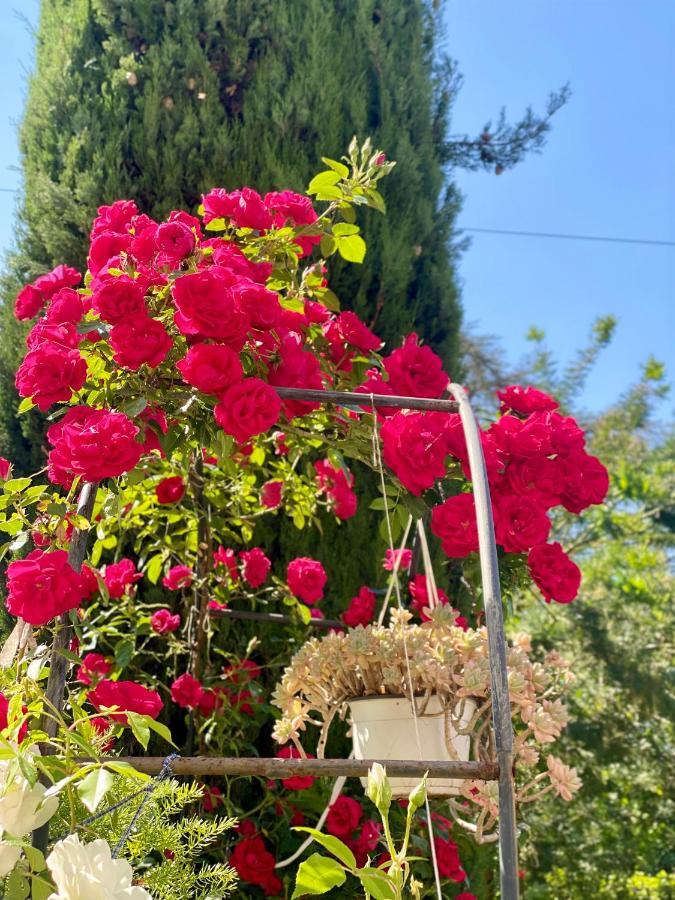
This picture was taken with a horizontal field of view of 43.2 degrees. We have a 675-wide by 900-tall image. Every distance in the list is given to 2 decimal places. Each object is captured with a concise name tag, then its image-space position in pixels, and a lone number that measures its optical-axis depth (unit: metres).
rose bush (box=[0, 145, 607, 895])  1.17
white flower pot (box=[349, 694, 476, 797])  1.39
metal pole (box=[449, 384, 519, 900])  0.94
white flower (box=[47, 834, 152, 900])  0.62
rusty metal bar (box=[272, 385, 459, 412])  1.27
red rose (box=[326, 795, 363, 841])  1.73
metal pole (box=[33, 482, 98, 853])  1.08
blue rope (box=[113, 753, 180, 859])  0.79
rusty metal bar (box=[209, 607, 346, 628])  2.13
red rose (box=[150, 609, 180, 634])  1.97
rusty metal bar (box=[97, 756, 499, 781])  0.94
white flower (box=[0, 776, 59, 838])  0.74
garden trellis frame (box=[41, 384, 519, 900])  0.94
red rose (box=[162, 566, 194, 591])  1.97
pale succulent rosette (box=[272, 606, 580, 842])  1.23
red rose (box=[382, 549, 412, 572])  1.99
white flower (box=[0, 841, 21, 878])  0.72
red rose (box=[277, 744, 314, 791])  1.75
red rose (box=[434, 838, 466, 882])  1.80
